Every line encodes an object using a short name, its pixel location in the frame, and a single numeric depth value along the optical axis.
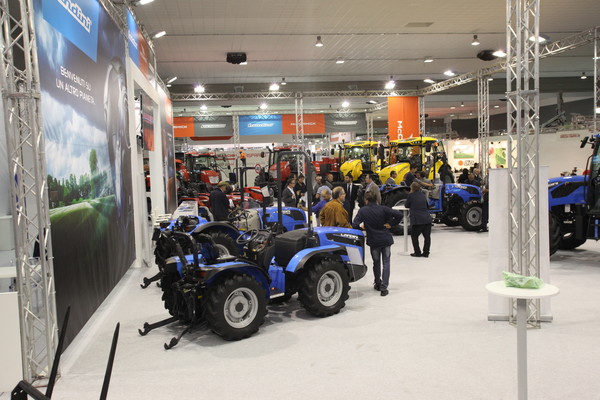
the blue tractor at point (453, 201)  11.24
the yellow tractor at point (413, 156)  13.16
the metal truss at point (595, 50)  12.17
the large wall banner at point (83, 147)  4.45
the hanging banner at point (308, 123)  22.02
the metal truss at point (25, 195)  3.59
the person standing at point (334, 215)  6.87
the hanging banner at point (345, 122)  23.08
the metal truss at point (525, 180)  4.72
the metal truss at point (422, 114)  19.58
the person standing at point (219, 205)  9.59
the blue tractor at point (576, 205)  7.45
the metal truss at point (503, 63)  12.61
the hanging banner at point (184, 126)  22.48
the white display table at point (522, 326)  2.91
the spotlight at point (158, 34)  10.58
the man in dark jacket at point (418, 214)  8.29
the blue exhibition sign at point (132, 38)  8.28
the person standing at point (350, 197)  10.41
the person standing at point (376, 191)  6.25
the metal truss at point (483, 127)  16.80
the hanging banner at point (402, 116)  19.33
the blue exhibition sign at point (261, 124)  22.19
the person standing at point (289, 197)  10.25
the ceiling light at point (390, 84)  18.52
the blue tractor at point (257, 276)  4.54
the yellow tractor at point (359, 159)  17.89
